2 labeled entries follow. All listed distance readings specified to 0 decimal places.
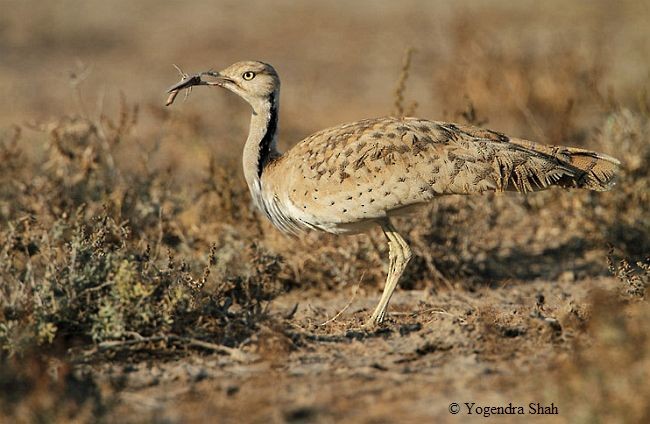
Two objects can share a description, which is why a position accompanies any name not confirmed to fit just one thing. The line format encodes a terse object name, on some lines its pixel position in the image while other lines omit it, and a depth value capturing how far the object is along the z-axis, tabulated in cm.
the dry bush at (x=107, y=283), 865
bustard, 959
